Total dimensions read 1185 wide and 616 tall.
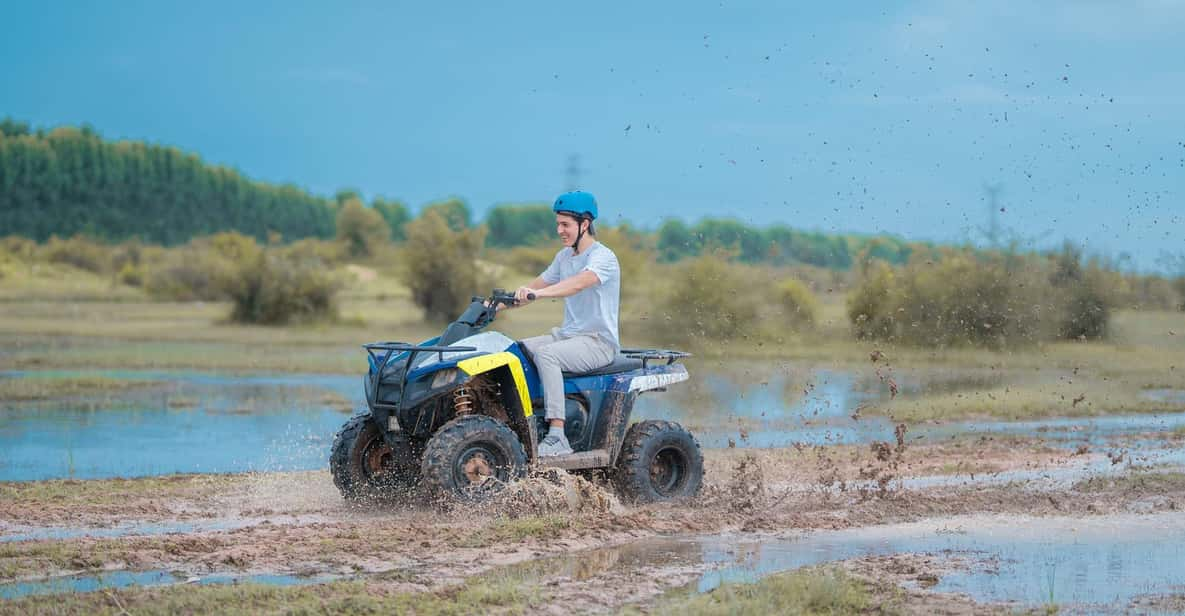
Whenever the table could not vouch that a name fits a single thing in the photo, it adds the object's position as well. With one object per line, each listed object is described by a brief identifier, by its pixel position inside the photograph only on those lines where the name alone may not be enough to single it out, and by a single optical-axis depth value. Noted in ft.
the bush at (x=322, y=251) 170.71
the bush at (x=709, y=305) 97.50
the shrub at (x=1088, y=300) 68.13
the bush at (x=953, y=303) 77.05
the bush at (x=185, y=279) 190.08
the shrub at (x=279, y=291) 150.10
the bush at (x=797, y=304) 104.47
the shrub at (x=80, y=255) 249.14
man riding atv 34.55
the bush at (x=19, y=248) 246.45
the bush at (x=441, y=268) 153.89
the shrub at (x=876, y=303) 82.17
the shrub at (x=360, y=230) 275.59
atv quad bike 32.96
